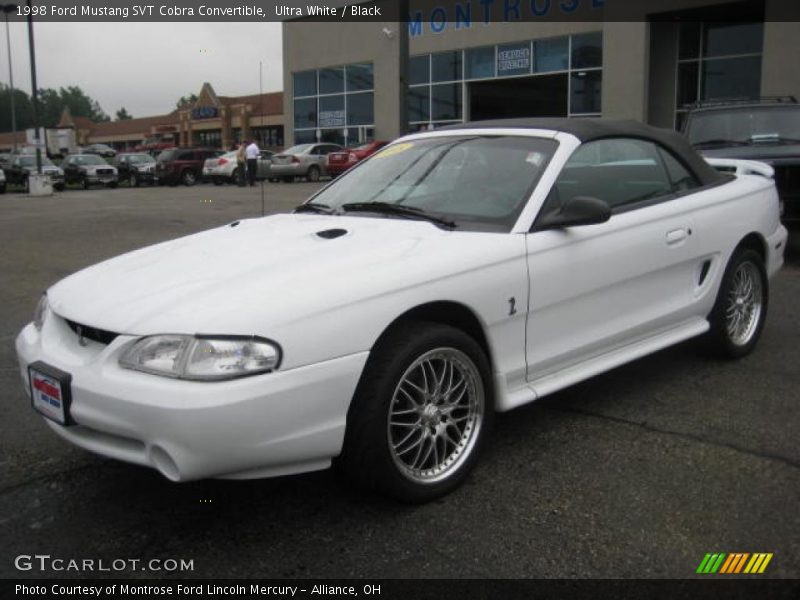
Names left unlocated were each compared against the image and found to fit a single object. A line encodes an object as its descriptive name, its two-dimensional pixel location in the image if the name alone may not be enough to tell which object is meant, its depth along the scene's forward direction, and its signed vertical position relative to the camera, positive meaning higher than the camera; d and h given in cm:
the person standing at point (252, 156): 2486 +3
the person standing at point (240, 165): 2694 -26
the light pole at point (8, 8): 3462 +648
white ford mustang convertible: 274 -60
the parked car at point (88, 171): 3058 -47
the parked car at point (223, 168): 2905 -38
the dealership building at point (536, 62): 2238 +299
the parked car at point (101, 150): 5506 +60
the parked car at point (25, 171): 2916 -43
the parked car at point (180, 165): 3083 -28
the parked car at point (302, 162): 2850 -18
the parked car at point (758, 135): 878 +21
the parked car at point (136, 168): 3119 -38
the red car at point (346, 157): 2702 -3
